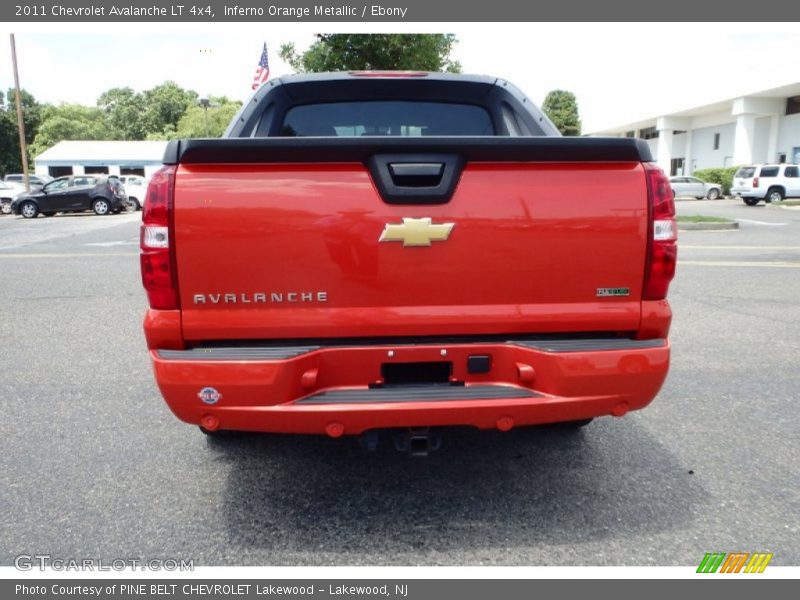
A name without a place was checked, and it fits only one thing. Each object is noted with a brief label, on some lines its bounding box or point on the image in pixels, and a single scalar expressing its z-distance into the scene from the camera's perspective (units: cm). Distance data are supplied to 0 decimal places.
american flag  2212
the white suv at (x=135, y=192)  2819
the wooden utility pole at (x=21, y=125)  3081
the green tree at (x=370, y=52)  2003
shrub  3475
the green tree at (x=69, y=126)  7400
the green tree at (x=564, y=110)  7356
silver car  3334
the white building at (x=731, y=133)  3484
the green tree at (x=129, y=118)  9288
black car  2438
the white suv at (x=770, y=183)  2797
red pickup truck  237
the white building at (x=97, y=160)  5547
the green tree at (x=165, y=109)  9262
